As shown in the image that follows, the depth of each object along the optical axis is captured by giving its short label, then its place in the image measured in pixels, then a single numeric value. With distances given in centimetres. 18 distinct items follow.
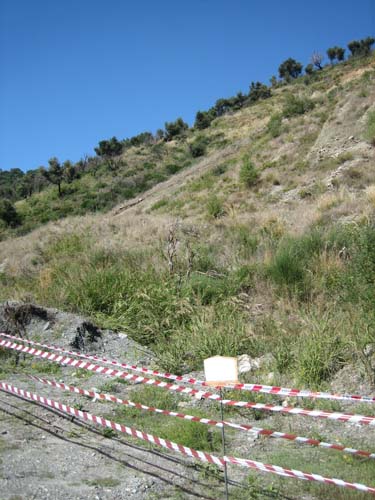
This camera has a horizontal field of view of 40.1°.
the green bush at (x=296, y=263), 964
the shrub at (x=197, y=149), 5199
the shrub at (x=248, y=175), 2398
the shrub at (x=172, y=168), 4992
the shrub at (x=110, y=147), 6725
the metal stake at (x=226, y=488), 363
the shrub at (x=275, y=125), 3150
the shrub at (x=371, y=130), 2039
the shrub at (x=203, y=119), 6406
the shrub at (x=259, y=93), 6538
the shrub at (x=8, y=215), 4791
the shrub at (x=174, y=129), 6600
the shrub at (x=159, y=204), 2879
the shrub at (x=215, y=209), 2053
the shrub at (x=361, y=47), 6556
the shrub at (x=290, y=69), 7400
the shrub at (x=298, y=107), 3409
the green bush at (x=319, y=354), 649
